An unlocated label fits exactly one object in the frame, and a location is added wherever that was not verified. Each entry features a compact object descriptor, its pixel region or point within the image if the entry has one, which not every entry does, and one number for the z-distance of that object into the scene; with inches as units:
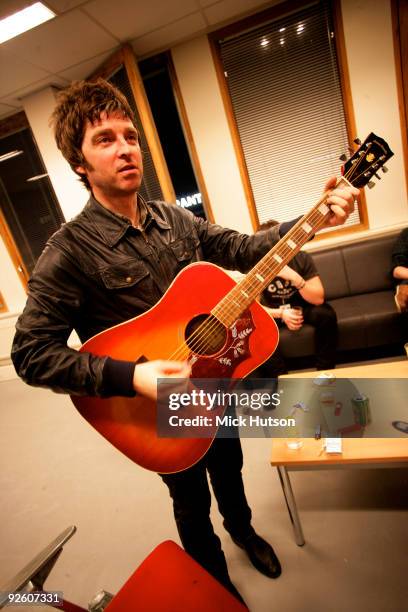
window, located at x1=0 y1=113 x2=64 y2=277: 178.3
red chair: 32.3
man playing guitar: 36.0
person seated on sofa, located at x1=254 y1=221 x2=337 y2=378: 103.0
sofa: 109.6
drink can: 60.3
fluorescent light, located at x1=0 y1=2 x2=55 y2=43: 98.6
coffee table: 53.0
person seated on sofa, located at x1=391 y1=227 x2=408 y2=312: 103.3
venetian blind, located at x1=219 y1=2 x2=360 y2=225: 130.0
